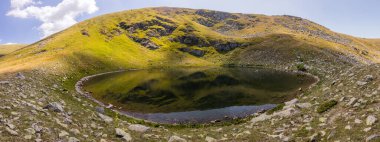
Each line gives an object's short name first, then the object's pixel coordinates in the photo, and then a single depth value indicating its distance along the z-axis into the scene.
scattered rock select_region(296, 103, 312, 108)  25.72
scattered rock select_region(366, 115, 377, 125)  16.56
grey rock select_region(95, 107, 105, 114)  34.86
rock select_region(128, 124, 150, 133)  23.93
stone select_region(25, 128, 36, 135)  16.89
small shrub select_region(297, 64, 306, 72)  87.51
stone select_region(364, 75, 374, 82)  23.96
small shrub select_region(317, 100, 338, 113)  22.40
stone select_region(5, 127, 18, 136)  16.14
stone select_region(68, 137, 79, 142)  17.77
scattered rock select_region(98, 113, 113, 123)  24.83
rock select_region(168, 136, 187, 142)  21.87
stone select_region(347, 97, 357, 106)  20.80
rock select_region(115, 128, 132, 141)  20.91
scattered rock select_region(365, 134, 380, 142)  14.73
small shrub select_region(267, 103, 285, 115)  30.39
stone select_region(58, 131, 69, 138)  17.89
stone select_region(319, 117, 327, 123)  20.07
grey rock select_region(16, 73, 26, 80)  45.81
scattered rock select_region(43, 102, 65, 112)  22.71
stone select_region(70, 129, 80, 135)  19.35
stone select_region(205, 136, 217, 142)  22.04
